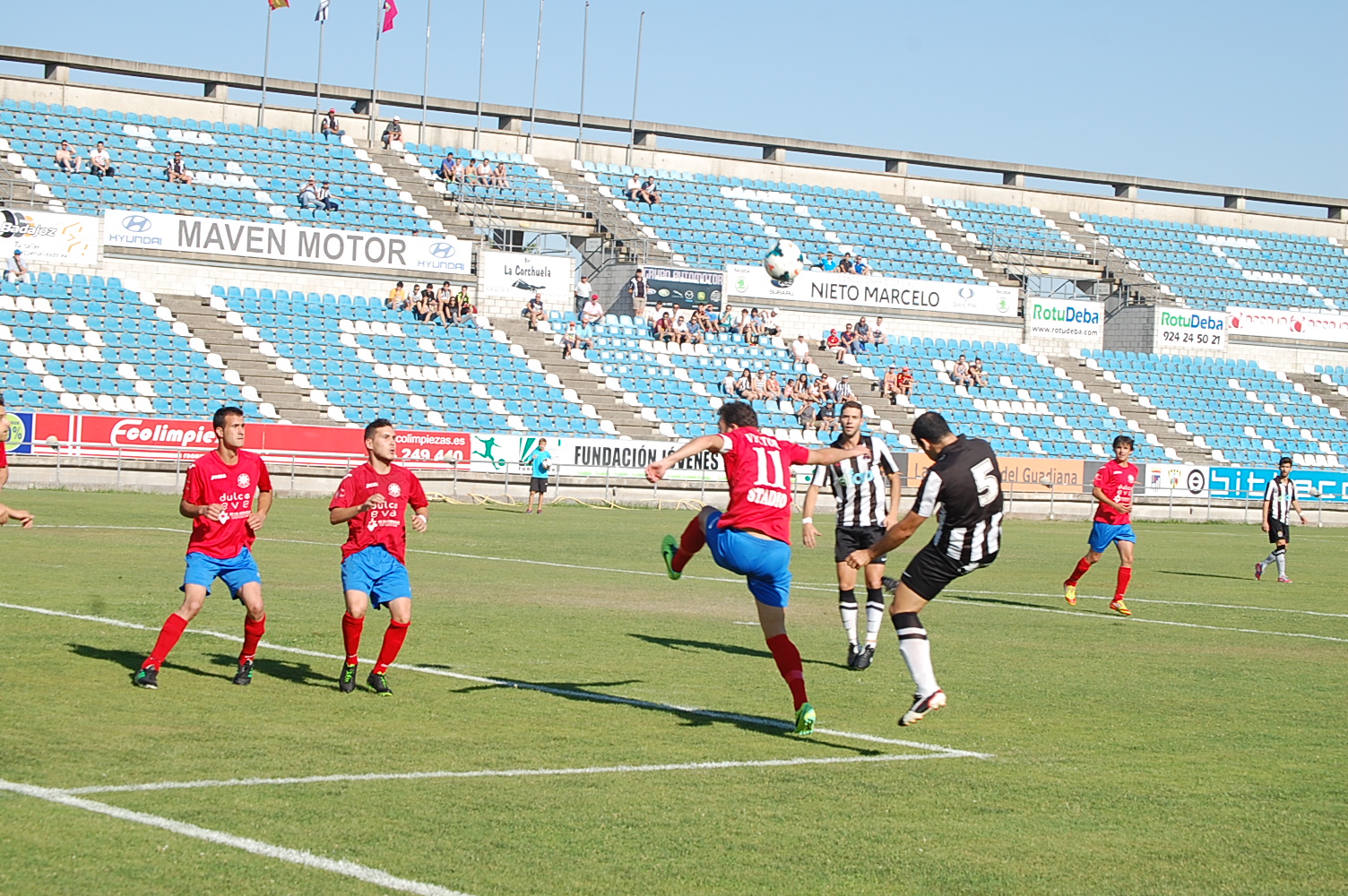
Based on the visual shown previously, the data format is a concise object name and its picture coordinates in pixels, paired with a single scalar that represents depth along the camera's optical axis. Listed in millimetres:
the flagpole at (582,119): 57447
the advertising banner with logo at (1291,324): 60875
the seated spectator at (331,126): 52594
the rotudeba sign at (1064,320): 57875
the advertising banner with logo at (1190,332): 59531
